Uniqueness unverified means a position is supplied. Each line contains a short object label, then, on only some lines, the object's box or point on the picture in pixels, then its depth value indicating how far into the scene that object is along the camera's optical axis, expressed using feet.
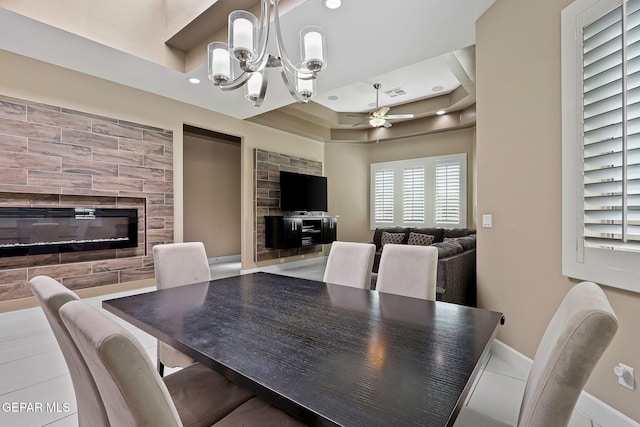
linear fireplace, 10.85
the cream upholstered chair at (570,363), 2.05
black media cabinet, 19.62
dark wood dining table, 2.42
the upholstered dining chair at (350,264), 7.07
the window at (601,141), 4.94
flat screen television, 20.76
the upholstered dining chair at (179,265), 6.97
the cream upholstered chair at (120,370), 1.85
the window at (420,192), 21.63
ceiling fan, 16.90
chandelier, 5.69
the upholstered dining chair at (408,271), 6.25
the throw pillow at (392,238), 21.36
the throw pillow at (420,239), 19.97
